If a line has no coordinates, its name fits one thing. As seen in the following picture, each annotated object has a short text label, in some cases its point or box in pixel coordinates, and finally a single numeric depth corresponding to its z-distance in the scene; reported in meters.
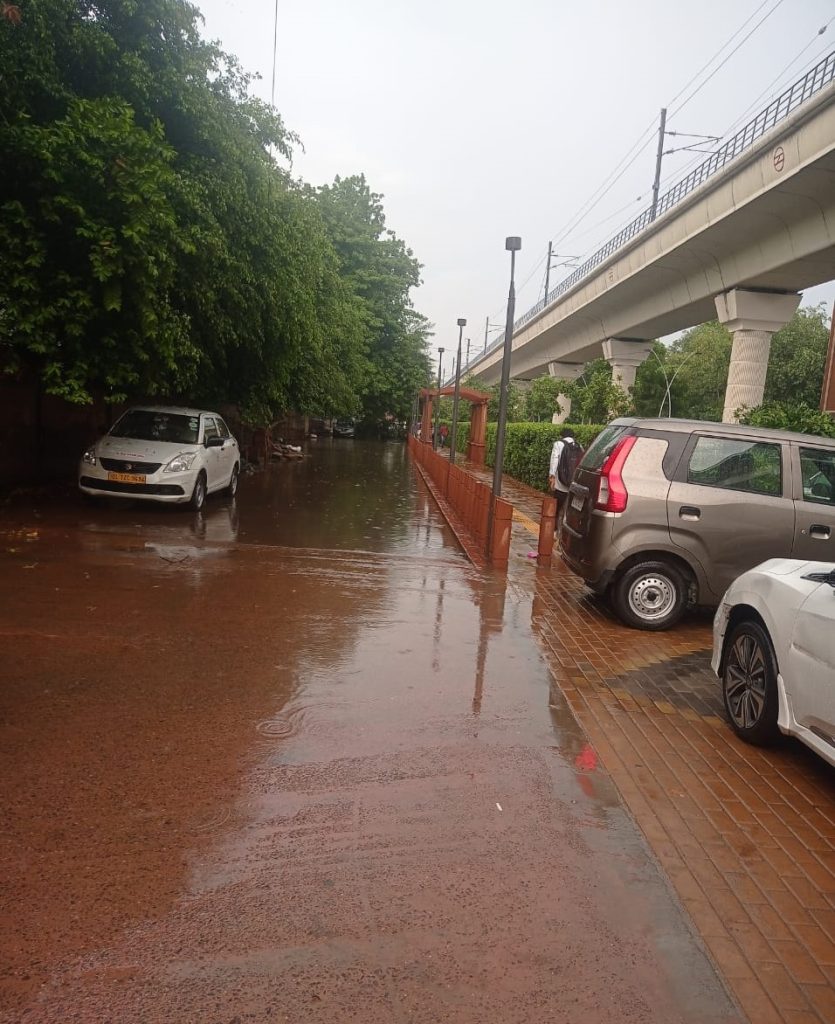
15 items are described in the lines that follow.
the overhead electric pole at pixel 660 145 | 31.77
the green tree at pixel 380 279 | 41.09
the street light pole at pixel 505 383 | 9.81
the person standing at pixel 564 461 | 12.23
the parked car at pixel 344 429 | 62.81
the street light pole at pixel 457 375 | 23.39
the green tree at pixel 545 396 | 37.50
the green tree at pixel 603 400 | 25.22
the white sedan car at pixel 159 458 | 11.50
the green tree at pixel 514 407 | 43.12
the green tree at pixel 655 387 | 52.69
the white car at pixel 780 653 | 3.97
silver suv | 7.11
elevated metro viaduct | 14.49
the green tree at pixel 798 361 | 42.66
